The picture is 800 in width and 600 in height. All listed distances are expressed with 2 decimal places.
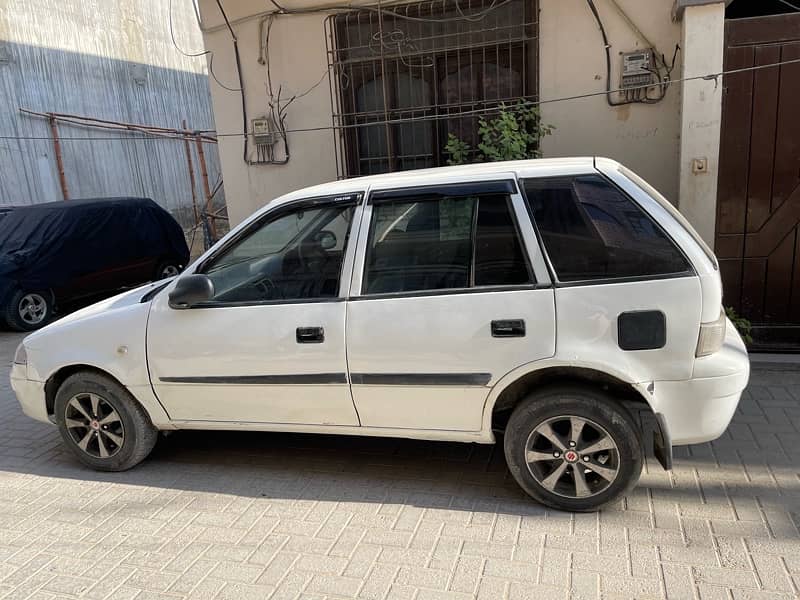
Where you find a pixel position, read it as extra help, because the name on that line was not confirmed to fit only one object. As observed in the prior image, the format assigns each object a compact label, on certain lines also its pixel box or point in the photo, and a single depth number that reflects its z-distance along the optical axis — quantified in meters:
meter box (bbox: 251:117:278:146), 6.86
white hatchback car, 2.82
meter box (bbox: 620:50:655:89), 5.60
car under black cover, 7.98
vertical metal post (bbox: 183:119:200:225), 17.58
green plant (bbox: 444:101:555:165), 5.50
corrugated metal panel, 13.37
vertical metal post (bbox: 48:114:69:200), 13.98
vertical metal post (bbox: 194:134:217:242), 15.77
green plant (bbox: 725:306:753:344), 4.86
